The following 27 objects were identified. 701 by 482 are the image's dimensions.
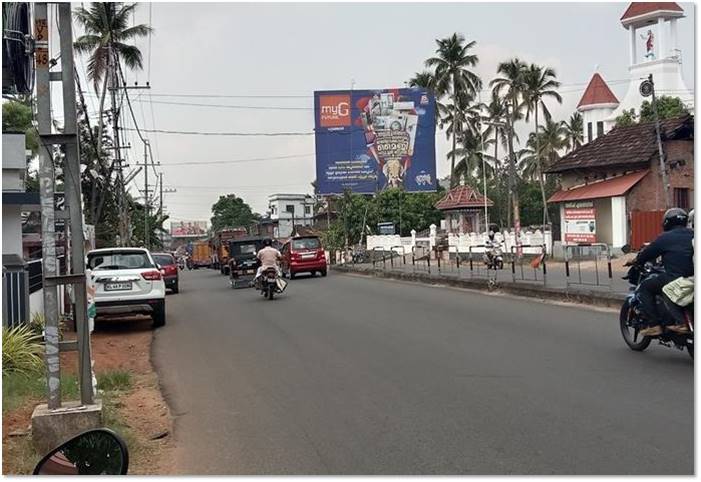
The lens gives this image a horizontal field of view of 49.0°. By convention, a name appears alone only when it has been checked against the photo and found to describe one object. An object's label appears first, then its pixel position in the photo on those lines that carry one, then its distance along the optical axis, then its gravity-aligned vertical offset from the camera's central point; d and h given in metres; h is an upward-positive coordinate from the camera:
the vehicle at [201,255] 72.12 -0.73
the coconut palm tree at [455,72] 55.78 +12.17
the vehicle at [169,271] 27.89 -0.81
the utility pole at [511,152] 44.44 +5.14
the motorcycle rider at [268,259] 20.64 -0.38
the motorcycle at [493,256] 24.89 -0.67
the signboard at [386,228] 52.22 +0.84
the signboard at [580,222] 33.62 +0.47
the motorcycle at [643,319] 8.41 -1.01
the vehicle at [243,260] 28.52 -0.56
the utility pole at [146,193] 54.78 +4.21
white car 14.48 -0.62
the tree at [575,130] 70.69 +9.53
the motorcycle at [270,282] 20.62 -1.00
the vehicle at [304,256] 33.06 -0.55
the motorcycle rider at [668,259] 8.60 -0.33
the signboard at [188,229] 152.62 +3.82
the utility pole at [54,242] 6.00 +0.09
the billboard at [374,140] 46.97 +6.27
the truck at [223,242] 47.83 +0.34
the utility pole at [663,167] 31.30 +2.63
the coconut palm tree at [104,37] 35.84 +10.12
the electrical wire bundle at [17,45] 10.43 +2.93
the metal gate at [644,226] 31.17 +0.20
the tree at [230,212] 120.69 +5.46
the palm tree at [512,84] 51.53 +10.24
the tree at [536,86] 53.22 +10.37
